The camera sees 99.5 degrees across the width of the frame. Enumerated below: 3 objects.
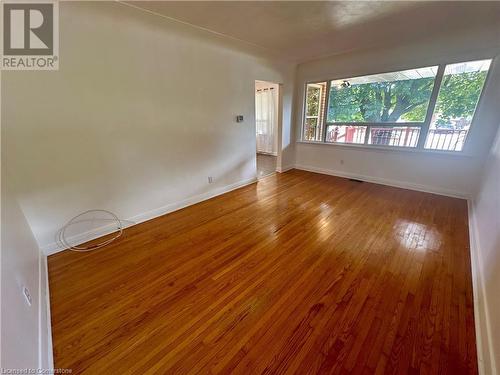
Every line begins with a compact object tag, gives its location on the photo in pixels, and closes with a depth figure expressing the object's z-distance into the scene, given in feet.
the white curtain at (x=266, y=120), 21.72
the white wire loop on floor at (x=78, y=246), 7.28
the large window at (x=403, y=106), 10.66
